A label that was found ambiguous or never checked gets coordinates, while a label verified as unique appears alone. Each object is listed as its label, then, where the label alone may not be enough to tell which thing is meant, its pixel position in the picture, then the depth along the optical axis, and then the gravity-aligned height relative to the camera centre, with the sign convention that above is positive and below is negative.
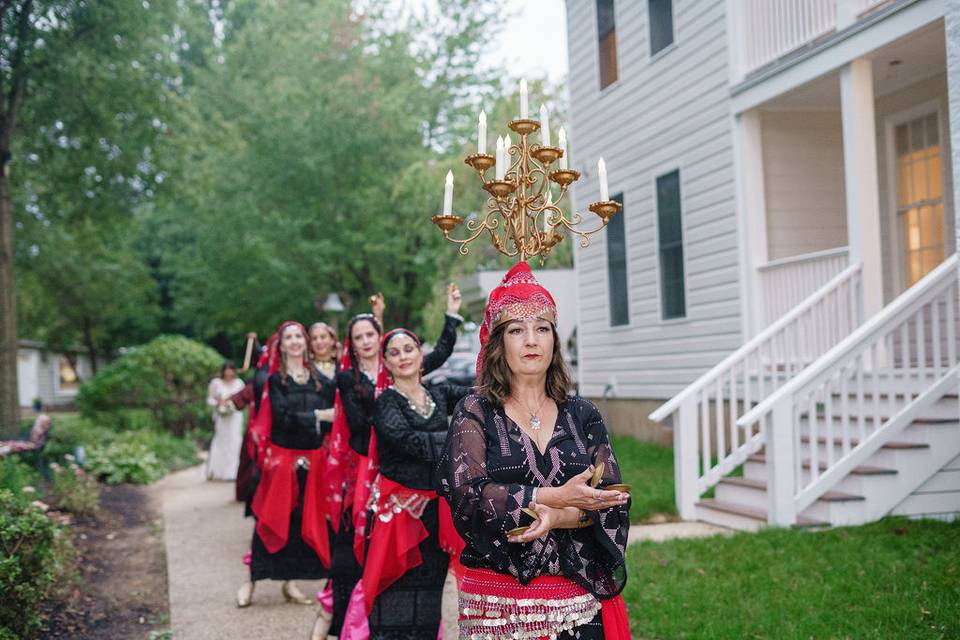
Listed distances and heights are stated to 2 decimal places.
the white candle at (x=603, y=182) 3.99 +0.60
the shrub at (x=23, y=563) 5.18 -1.23
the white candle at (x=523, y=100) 3.91 +0.94
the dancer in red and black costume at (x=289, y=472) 6.59 -0.97
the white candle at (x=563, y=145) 4.11 +0.78
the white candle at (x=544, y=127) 4.03 +0.83
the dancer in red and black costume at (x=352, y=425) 5.38 -0.53
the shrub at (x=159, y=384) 18.47 -0.85
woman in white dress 14.48 -1.61
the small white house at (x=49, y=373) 49.25 -1.63
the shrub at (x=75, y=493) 10.25 -1.62
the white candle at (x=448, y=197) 3.99 +0.56
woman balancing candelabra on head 3.00 -0.50
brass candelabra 4.07 +0.53
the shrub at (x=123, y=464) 14.02 -1.83
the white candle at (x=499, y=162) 4.08 +0.70
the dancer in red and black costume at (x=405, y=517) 4.62 -0.91
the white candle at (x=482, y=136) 4.06 +0.82
